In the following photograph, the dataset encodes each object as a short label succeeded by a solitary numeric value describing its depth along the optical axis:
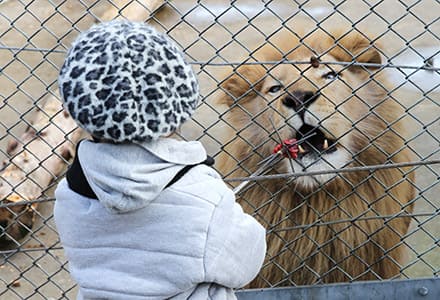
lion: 3.87
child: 2.03
